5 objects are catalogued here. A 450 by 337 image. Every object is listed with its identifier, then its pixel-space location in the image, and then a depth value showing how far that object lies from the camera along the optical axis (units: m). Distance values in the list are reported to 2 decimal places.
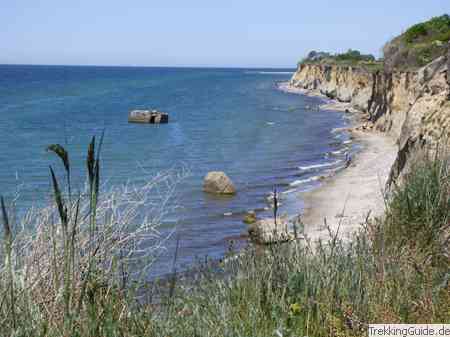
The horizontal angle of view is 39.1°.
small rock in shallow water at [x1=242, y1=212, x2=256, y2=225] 21.55
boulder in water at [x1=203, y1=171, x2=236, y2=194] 25.86
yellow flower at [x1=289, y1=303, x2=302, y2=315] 4.80
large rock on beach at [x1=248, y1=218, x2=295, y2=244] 17.54
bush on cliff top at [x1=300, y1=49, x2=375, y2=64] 96.50
